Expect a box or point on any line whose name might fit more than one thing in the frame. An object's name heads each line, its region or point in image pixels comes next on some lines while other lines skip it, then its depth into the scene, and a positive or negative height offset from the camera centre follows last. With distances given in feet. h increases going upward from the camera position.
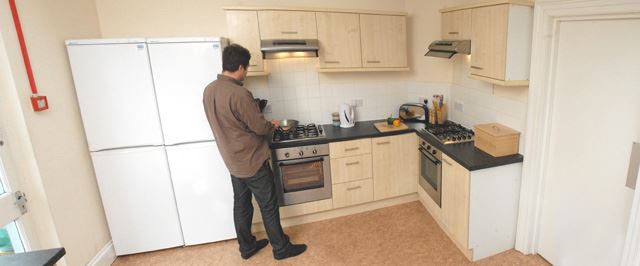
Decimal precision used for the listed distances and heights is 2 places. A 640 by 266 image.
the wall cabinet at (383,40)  10.18 +0.43
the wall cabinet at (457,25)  8.43 +0.65
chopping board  10.43 -2.31
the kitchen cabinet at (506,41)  7.25 +0.11
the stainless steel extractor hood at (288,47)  9.21 +0.38
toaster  11.10 -2.04
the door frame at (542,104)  5.59 -1.31
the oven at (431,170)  9.27 -3.48
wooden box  7.89 -2.20
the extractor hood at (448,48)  8.51 +0.05
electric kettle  10.91 -1.92
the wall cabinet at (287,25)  9.44 +1.02
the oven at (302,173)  9.68 -3.34
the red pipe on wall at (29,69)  6.57 +0.17
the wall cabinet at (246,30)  9.26 +0.92
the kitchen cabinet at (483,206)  7.84 -3.82
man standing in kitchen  7.47 -2.00
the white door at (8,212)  6.33 -2.53
